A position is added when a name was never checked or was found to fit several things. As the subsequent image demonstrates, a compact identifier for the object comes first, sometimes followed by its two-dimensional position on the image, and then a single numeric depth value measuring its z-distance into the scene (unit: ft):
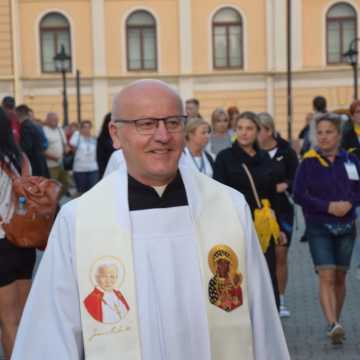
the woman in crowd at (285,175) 27.32
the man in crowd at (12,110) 31.64
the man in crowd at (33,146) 29.23
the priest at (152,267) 10.66
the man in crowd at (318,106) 40.60
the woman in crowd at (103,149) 33.14
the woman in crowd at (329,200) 24.31
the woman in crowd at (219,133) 33.14
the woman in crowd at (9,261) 19.01
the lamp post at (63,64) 89.04
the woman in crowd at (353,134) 29.94
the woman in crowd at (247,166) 23.67
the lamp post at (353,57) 83.97
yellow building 115.24
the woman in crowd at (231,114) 42.89
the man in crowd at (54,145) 52.75
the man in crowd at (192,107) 35.01
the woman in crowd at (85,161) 57.31
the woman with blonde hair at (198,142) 27.67
